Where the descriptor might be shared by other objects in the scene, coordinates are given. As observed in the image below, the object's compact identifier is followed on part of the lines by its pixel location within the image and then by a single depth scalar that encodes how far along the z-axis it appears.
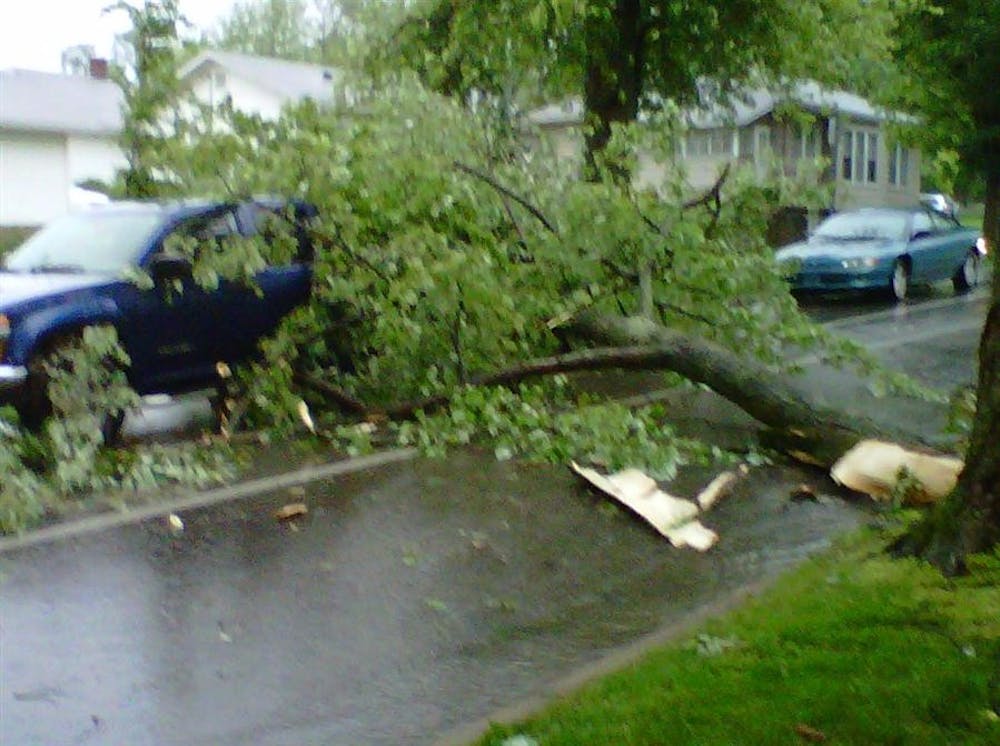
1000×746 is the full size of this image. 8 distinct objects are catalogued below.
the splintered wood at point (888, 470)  7.32
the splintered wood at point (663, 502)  7.09
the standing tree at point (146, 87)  10.30
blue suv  8.52
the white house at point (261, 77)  37.09
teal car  20.89
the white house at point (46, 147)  30.03
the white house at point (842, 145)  39.59
